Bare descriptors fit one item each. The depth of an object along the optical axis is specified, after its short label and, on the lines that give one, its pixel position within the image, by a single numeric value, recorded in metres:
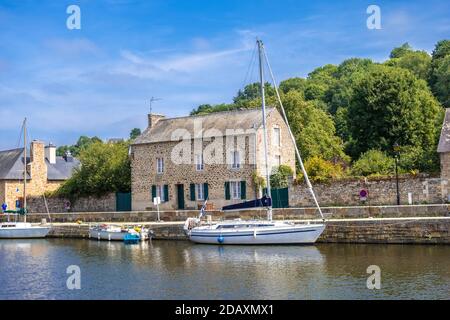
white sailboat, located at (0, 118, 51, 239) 39.34
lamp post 31.59
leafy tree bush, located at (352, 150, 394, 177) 36.78
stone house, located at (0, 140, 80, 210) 48.19
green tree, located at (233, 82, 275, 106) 86.53
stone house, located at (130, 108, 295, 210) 37.94
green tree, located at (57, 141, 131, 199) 44.38
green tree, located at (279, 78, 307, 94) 80.31
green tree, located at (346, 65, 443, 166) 43.84
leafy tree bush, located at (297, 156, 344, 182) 34.59
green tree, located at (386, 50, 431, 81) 65.50
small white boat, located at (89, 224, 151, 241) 33.62
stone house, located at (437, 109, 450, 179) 31.17
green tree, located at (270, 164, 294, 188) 36.81
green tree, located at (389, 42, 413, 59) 87.52
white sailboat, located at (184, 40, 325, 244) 28.61
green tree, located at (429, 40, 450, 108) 54.89
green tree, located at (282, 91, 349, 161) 47.38
